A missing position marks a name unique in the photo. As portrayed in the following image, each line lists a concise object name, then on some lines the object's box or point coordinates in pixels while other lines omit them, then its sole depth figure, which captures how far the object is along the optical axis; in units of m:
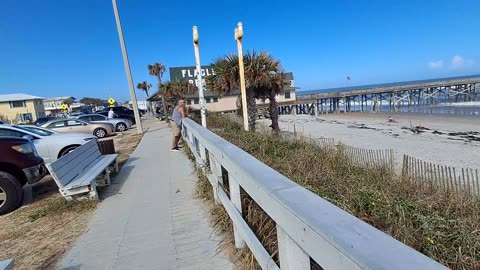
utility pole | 16.70
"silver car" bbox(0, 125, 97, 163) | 8.66
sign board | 48.34
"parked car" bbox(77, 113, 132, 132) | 22.31
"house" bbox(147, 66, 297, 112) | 48.41
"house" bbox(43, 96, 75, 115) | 90.00
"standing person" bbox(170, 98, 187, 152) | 9.28
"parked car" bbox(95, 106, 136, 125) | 31.09
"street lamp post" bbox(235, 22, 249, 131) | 10.47
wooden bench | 4.66
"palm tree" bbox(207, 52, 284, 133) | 12.82
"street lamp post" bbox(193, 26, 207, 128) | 9.95
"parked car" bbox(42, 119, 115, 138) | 16.90
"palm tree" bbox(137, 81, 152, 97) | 77.31
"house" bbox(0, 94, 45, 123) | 57.06
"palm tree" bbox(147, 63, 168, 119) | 48.00
